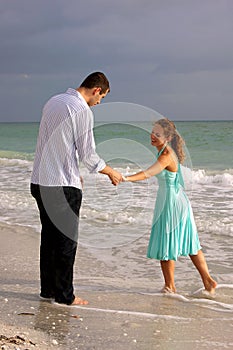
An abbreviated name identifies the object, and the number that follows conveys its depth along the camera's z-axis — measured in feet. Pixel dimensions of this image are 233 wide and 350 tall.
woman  16.60
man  14.35
